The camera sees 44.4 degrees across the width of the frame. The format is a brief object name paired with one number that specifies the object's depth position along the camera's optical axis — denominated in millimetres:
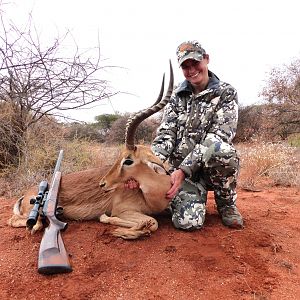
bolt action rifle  2807
